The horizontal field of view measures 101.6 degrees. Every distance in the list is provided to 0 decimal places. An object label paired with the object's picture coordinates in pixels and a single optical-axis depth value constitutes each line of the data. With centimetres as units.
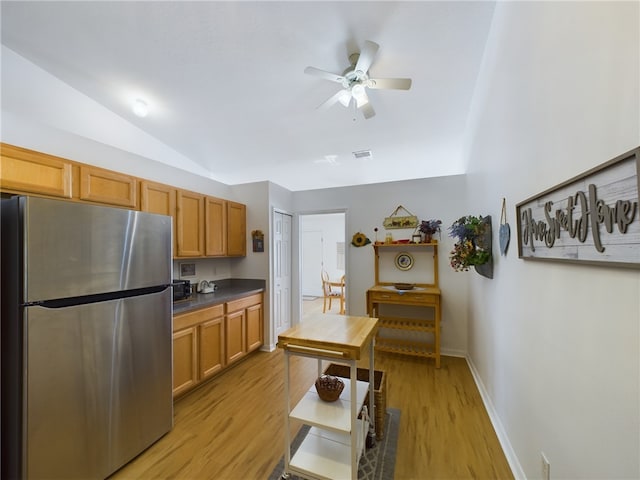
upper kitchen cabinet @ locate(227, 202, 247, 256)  352
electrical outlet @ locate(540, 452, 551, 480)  121
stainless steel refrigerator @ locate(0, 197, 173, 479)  134
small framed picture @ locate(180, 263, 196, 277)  319
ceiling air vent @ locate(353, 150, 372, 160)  384
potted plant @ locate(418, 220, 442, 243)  342
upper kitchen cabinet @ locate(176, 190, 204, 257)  282
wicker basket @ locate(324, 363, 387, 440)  192
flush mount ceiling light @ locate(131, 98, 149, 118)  281
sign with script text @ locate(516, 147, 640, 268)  70
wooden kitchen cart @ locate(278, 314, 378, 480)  140
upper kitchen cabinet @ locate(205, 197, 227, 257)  315
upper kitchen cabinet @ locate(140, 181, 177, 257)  250
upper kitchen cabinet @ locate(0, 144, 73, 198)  169
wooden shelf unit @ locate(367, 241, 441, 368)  317
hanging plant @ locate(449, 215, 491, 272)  219
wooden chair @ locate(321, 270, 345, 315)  601
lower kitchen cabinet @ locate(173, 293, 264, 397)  243
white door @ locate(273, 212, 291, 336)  386
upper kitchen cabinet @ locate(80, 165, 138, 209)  209
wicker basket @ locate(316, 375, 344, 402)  163
